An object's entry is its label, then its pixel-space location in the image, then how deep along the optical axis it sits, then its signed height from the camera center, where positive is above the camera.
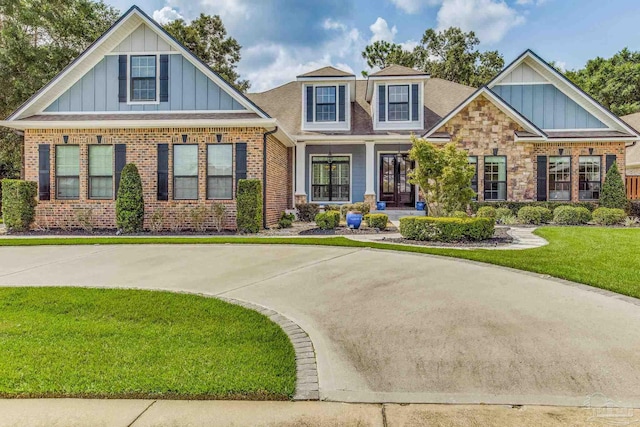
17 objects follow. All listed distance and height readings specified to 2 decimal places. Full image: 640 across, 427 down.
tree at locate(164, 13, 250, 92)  25.69 +10.41
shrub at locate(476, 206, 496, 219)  14.11 -0.16
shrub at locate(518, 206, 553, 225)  14.49 -0.26
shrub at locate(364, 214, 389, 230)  12.93 -0.46
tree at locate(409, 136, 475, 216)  11.12 +0.95
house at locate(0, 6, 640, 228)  13.24 +2.69
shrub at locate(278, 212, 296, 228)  14.12 -0.50
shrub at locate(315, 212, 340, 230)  12.88 -0.44
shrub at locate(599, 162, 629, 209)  15.64 +0.68
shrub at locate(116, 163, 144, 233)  12.23 +0.16
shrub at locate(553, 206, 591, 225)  14.17 -0.25
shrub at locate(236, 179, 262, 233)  12.02 +0.06
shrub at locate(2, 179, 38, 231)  12.50 +0.02
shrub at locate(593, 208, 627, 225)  13.88 -0.26
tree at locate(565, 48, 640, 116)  32.09 +10.31
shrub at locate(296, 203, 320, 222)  16.30 -0.19
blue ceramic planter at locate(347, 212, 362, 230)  12.94 -0.43
